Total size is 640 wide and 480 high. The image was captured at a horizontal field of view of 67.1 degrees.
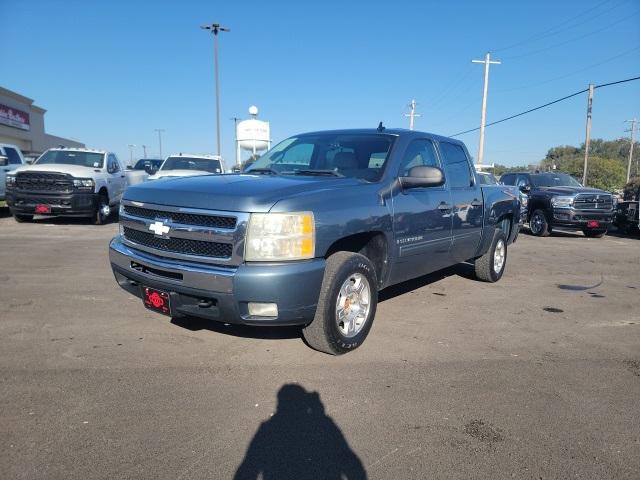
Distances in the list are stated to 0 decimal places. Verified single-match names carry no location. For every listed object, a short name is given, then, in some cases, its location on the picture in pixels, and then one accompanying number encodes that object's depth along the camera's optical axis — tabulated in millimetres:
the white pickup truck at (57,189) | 11523
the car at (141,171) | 14967
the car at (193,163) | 13422
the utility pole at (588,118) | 27750
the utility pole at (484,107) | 34062
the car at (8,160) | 14199
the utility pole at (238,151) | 25938
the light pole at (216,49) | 28511
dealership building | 34406
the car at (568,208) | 12828
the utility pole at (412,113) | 53406
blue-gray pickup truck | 3311
